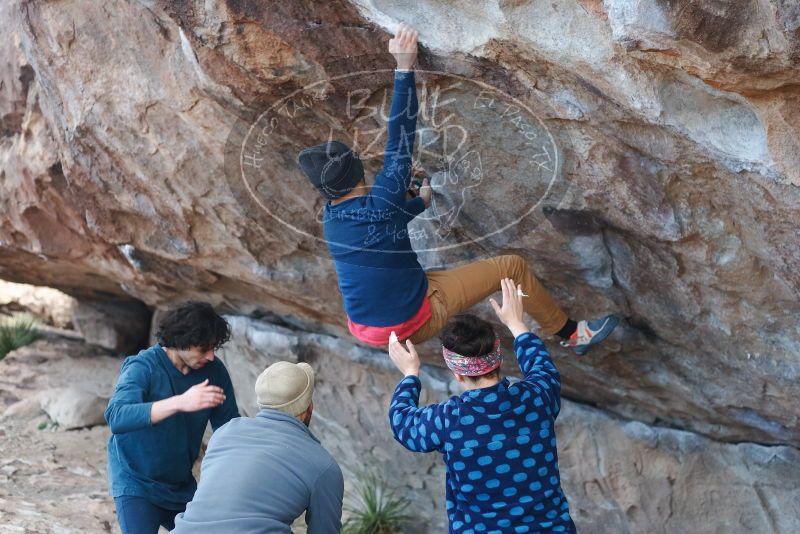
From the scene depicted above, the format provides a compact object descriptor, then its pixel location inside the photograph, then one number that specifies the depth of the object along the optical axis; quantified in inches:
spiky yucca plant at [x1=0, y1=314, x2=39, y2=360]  347.9
